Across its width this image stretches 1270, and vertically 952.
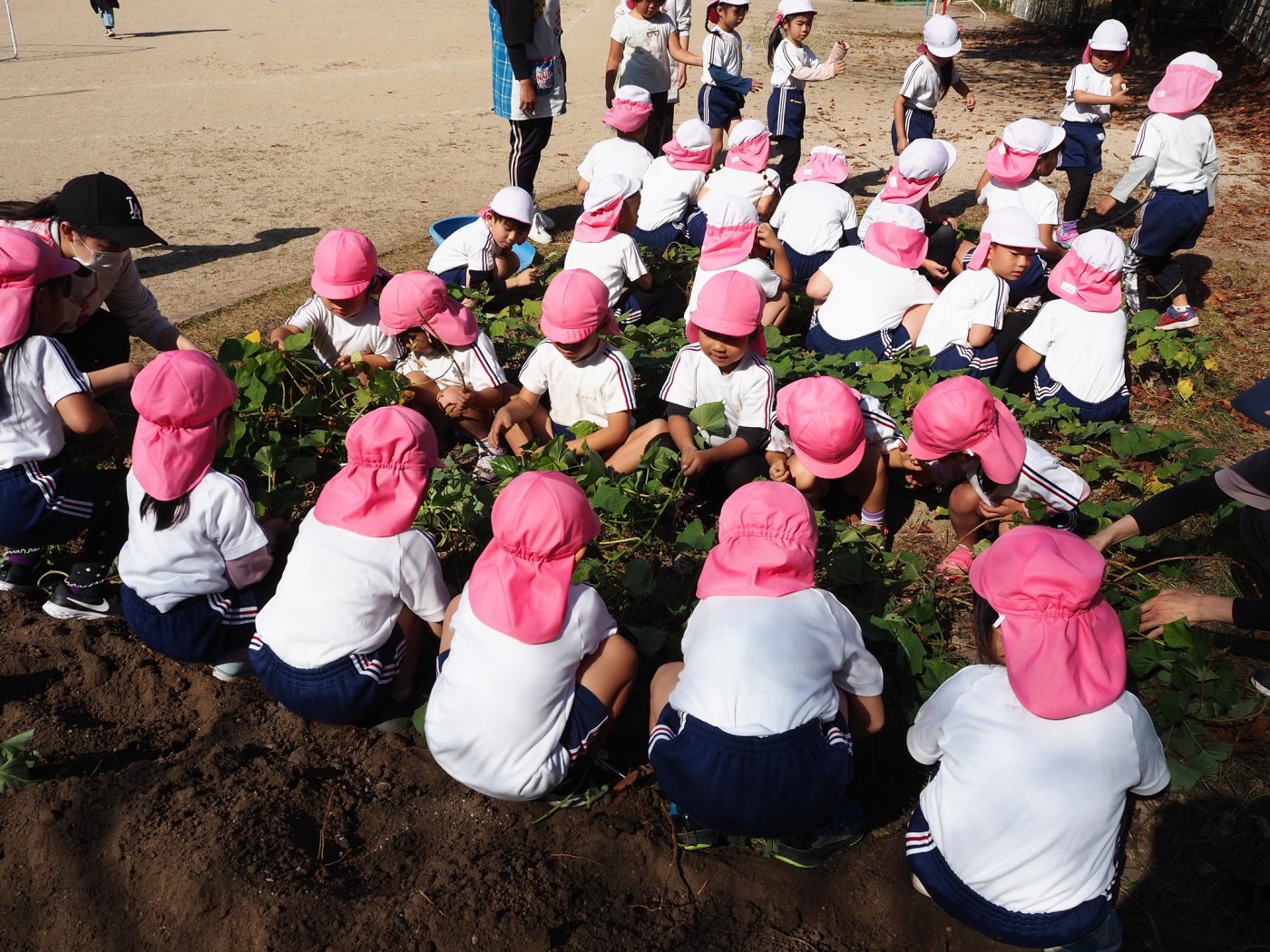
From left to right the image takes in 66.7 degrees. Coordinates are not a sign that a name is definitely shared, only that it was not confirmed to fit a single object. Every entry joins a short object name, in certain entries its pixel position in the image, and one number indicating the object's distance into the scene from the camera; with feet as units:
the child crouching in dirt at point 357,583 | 9.03
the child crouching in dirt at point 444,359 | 13.70
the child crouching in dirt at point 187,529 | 9.67
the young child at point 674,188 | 20.66
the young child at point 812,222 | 19.20
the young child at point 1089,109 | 22.91
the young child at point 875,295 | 16.08
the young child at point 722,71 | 24.73
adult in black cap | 13.47
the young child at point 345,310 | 14.06
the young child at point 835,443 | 11.54
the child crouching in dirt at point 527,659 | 8.01
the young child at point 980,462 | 11.14
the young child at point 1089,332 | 14.46
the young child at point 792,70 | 24.54
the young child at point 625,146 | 21.30
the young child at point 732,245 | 16.35
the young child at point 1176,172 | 19.06
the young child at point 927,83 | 23.98
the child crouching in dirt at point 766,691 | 7.77
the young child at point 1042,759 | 7.07
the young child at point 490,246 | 17.42
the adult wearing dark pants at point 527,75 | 20.66
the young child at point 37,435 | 11.04
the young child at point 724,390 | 12.43
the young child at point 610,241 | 17.11
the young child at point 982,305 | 15.17
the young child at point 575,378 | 12.73
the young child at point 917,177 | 18.92
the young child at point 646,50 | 24.17
